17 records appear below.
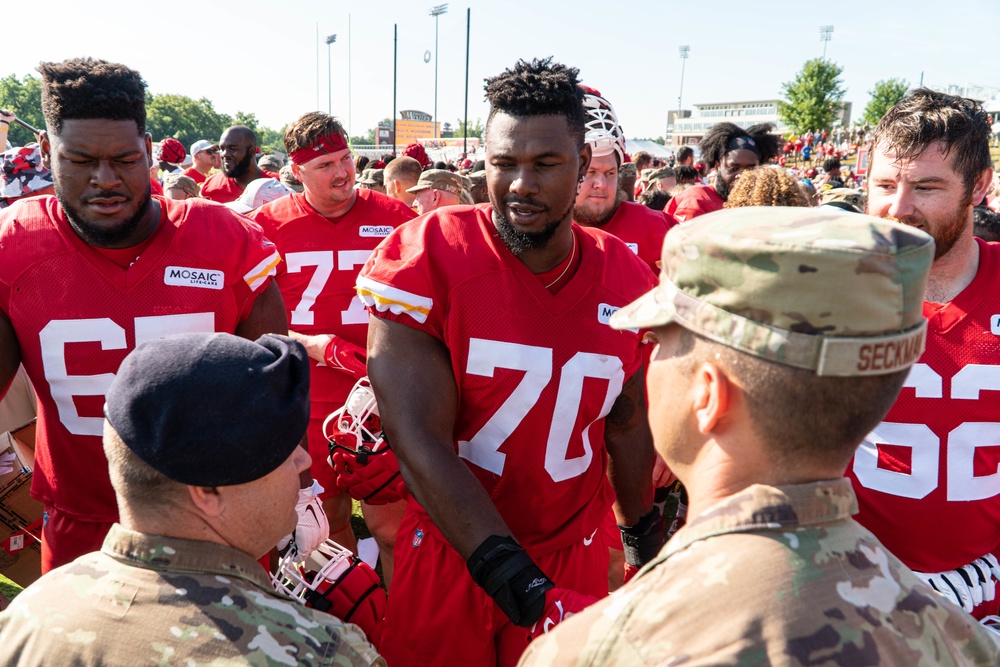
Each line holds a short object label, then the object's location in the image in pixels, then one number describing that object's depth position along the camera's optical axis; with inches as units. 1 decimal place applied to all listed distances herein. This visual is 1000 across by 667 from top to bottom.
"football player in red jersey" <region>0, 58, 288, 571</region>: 100.6
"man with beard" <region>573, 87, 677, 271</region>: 170.1
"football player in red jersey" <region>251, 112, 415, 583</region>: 169.8
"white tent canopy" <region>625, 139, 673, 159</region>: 1404.8
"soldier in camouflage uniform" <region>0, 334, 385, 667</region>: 51.3
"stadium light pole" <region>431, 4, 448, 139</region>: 2023.9
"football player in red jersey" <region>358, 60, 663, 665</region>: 92.1
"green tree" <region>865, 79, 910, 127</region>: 2062.0
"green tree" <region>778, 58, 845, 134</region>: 1818.4
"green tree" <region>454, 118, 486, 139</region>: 4270.4
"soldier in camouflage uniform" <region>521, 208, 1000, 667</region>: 43.7
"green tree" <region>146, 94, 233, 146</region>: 3368.6
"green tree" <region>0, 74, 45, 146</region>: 3094.2
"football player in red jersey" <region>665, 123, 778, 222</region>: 254.8
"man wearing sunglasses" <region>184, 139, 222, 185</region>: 447.8
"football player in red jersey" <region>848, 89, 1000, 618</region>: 91.8
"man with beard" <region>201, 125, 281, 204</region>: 312.8
